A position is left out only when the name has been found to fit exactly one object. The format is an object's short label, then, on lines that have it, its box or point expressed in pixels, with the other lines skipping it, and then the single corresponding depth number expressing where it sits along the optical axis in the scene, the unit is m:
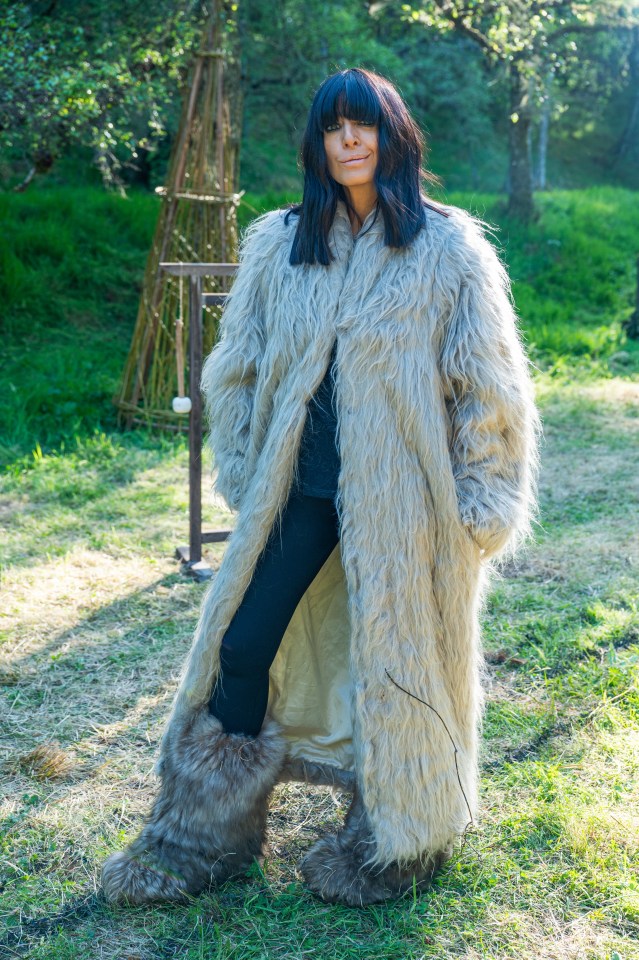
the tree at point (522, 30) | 9.38
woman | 2.15
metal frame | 4.21
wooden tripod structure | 6.26
